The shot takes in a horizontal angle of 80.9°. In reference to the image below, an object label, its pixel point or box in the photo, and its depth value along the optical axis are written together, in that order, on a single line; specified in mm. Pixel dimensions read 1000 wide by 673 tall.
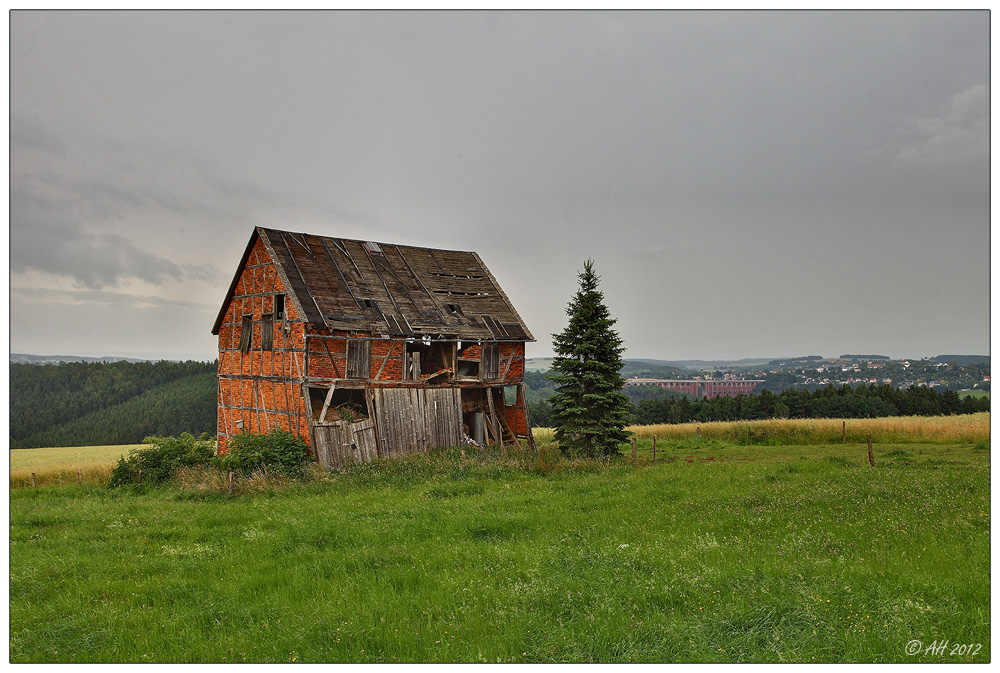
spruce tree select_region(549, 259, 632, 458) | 23016
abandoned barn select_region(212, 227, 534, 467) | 22391
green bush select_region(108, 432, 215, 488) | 21109
